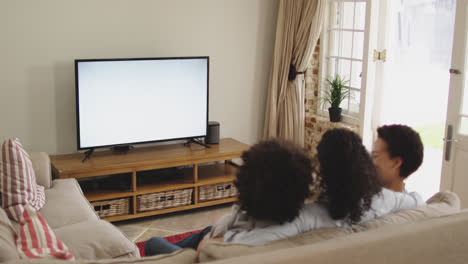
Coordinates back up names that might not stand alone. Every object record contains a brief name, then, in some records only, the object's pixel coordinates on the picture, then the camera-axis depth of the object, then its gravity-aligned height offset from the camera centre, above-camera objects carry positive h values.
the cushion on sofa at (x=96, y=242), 2.75 -1.03
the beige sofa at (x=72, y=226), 2.66 -1.02
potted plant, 4.86 -0.39
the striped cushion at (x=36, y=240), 2.13 -0.83
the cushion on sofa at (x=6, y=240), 2.08 -0.83
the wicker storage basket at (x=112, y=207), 4.20 -1.27
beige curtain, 5.10 -0.17
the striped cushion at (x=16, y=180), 3.14 -0.83
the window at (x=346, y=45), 4.81 +0.07
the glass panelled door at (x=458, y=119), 3.71 -0.45
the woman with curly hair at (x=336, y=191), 1.94 -0.51
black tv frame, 4.17 -0.37
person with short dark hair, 2.40 -0.45
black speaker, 4.88 -0.77
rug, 3.93 -1.44
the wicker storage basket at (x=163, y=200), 4.37 -1.26
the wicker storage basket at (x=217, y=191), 4.64 -1.24
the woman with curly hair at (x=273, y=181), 1.86 -0.45
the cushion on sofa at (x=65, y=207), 3.26 -1.03
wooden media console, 4.19 -1.11
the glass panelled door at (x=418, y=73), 4.00 -0.15
